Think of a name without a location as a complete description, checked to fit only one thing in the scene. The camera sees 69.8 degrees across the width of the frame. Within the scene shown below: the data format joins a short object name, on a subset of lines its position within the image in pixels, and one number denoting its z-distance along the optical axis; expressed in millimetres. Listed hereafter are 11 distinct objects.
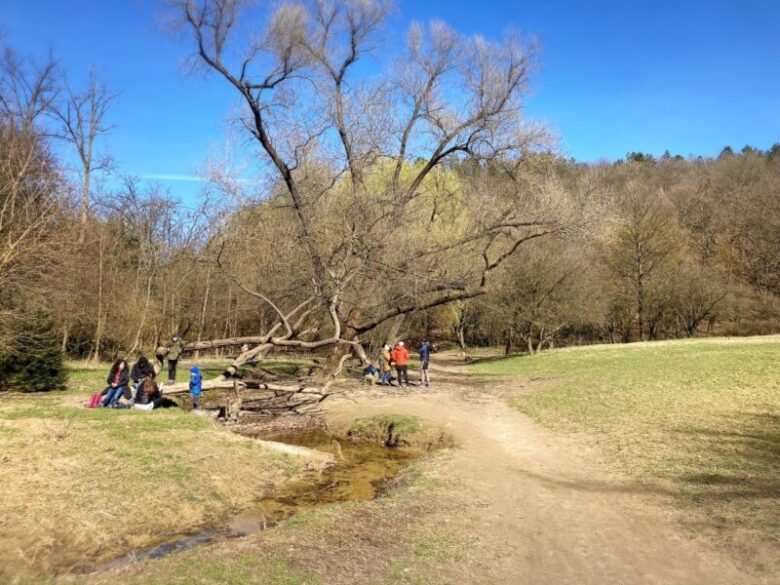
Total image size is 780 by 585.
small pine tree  15352
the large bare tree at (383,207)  19422
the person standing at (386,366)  20406
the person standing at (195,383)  14055
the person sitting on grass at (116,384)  12469
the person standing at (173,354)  17625
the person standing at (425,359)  20375
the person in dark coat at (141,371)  13953
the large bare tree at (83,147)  30061
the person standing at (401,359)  19906
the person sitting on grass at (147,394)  13023
